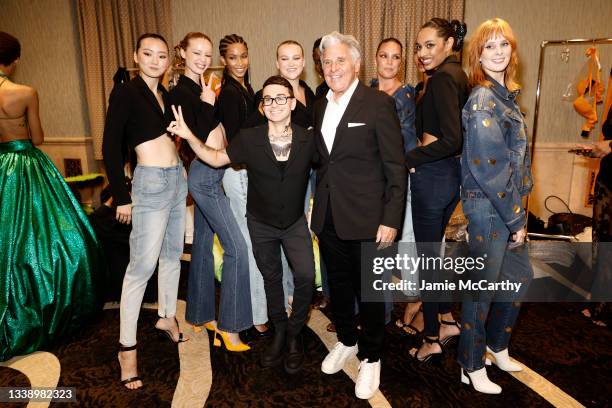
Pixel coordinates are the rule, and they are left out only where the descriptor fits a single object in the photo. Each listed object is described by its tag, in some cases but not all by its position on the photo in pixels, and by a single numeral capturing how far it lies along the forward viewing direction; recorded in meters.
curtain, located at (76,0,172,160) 5.09
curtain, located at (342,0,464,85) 4.66
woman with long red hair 1.88
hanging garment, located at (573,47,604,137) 4.41
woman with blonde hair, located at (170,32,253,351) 2.28
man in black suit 1.95
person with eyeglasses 2.11
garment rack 3.87
